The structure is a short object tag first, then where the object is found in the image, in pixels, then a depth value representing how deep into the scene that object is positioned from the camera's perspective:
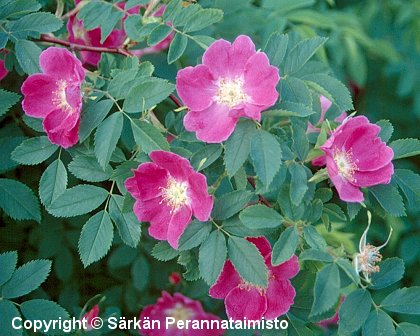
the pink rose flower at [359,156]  0.45
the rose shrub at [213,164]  0.44
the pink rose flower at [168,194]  0.44
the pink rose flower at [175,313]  0.54
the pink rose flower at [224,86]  0.44
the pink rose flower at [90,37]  0.56
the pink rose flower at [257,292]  0.46
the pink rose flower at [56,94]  0.46
